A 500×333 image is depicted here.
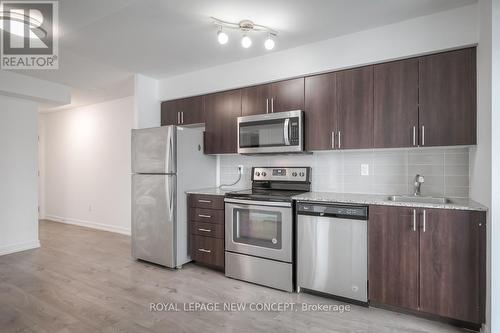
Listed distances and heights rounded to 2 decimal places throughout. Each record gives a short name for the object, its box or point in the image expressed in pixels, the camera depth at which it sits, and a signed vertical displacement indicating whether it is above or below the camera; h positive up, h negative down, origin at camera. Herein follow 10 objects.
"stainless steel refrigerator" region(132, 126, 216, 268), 3.33 -0.26
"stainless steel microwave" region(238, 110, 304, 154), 2.97 +0.37
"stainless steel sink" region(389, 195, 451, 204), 2.53 -0.31
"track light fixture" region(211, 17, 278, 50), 2.51 +1.30
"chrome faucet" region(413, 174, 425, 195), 2.57 -0.16
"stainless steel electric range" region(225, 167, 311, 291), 2.74 -0.69
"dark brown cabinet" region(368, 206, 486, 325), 2.04 -0.74
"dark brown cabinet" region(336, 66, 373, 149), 2.69 +0.57
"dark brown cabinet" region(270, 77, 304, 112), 3.06 +0.79
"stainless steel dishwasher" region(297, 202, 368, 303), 2.43 -0.76
